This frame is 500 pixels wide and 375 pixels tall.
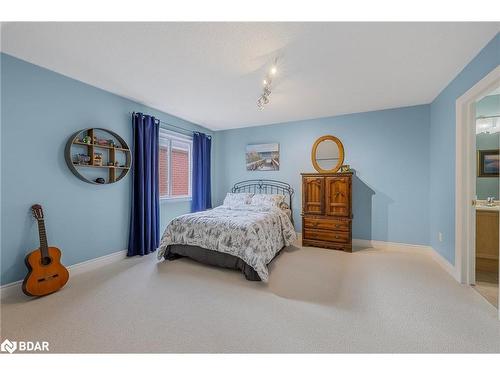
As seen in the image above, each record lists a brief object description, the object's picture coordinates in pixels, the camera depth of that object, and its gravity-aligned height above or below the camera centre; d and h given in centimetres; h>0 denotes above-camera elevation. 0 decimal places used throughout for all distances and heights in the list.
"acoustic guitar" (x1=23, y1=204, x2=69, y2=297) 211 -87
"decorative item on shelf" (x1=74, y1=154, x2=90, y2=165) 268 +36
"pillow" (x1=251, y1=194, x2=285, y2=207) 403 -26
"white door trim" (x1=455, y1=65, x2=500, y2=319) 241 -1
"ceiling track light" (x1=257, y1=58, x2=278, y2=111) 231 +133
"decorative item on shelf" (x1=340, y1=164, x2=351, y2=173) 384 +35
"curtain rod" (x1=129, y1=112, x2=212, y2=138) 336 +121
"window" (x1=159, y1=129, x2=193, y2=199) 414 +46
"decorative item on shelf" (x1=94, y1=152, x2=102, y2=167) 284 +37
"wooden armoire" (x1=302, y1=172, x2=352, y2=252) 359 -41
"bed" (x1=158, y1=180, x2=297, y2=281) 262 -71
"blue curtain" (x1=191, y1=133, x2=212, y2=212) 463 +31
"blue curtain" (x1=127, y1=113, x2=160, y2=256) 336 -5
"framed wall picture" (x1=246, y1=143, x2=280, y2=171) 461 +68
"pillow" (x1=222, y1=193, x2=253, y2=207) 421 -25
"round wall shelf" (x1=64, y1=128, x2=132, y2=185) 266 +43
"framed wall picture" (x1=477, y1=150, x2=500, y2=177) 314 +37
